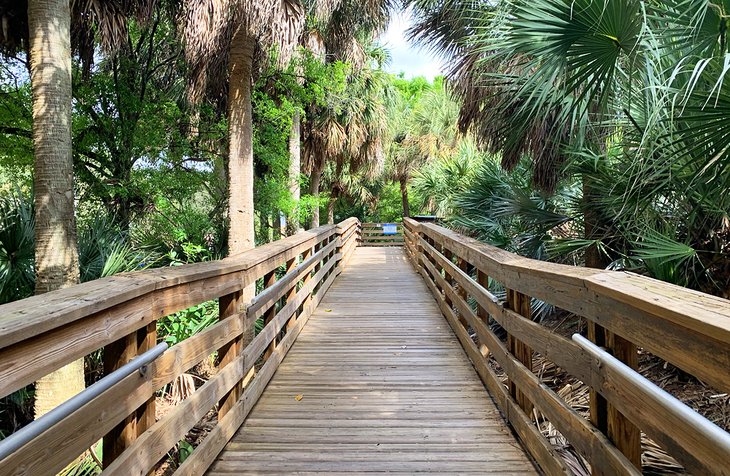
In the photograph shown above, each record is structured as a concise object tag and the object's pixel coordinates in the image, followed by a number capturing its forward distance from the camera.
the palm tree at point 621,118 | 3.30
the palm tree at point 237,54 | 5.61
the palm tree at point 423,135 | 22.64
